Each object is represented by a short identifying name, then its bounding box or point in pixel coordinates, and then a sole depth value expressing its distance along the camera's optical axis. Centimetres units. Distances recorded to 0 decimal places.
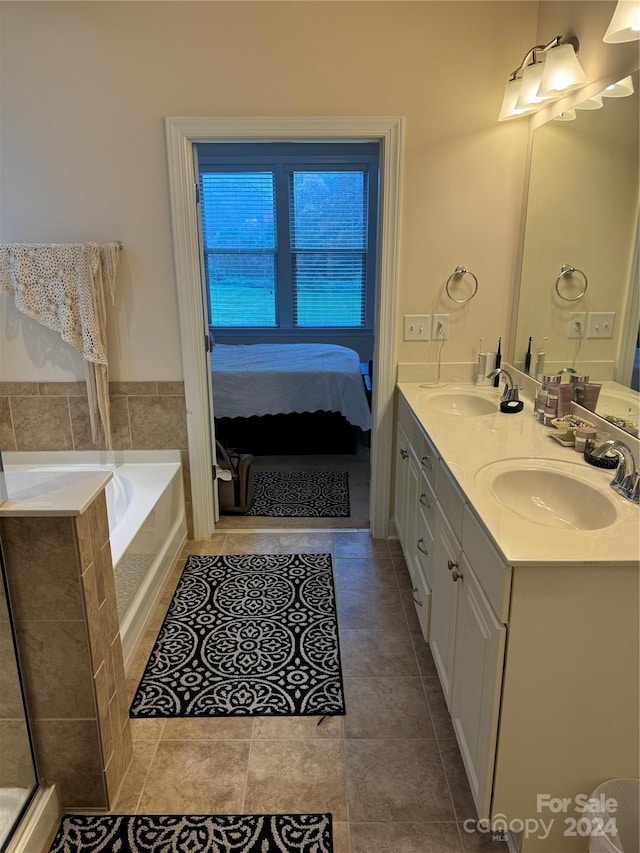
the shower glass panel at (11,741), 150
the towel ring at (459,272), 283
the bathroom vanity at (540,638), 127
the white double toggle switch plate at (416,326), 289
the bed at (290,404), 425
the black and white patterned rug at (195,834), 155
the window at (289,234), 592
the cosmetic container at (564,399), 217
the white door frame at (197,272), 263
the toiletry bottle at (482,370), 290
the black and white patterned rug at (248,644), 206
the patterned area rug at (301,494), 355
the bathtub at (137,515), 229
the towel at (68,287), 267
